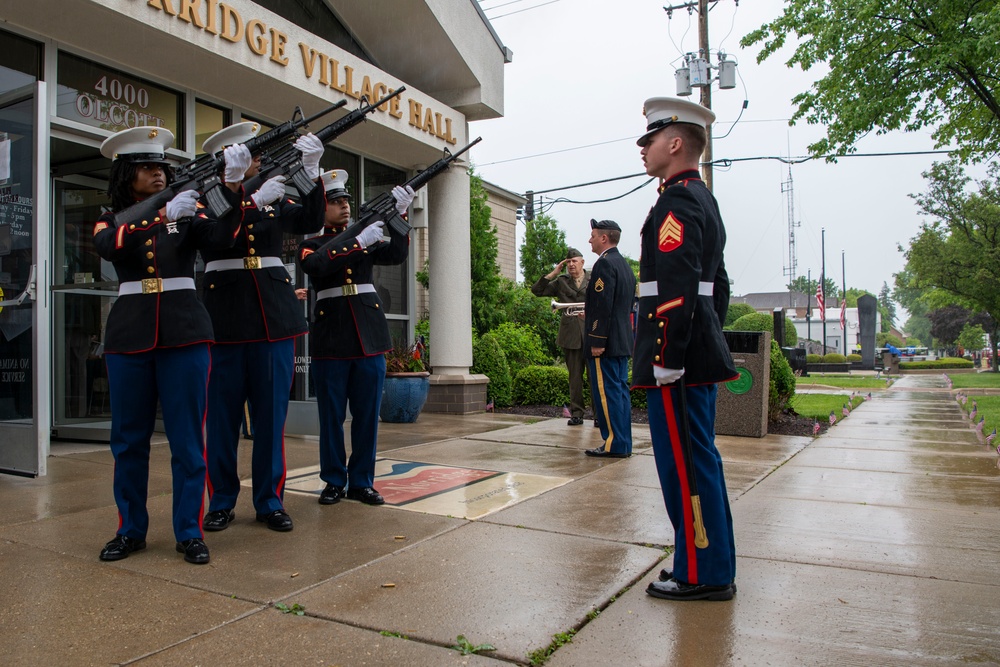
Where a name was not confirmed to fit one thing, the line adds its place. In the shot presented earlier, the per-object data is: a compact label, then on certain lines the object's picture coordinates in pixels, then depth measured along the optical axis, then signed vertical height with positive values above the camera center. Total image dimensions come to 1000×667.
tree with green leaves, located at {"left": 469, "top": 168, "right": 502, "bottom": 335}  13.57 +1.29
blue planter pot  8.88 -0.59
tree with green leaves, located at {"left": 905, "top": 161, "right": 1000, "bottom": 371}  29.52 +3.85
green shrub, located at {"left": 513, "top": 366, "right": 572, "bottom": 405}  11.47 -0.61
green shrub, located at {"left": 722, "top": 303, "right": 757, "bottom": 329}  42.05 +1.79
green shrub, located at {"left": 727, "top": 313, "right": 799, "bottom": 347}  11.36 +0.30
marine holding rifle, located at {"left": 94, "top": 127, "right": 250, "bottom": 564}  3.55 +0.01
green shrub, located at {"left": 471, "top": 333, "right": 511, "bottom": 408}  11.09 -0.34
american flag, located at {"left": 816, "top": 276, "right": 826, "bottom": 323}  44.19 +2.40
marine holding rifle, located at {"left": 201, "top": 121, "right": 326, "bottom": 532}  4.11 -0.02
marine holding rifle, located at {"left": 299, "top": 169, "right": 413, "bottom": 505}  4.65 -0.01
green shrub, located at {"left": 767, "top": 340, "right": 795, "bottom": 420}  9.34 -0.51
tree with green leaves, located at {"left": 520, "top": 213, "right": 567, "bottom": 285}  25.12 +3.11
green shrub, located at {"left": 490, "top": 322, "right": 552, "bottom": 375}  12.69 -0.05
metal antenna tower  84.69 +10.78
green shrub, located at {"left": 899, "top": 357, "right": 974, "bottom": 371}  38.66 -1.12
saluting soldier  8.85 +0.28
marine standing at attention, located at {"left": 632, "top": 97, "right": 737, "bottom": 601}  3.14 -0.03
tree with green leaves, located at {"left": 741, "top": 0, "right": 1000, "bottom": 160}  12.41 +4.61
